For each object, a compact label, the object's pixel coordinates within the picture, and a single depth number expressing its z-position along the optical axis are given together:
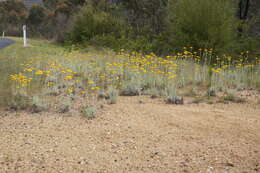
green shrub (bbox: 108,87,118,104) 5.34
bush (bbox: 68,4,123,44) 18.66
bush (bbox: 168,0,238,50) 11.64
